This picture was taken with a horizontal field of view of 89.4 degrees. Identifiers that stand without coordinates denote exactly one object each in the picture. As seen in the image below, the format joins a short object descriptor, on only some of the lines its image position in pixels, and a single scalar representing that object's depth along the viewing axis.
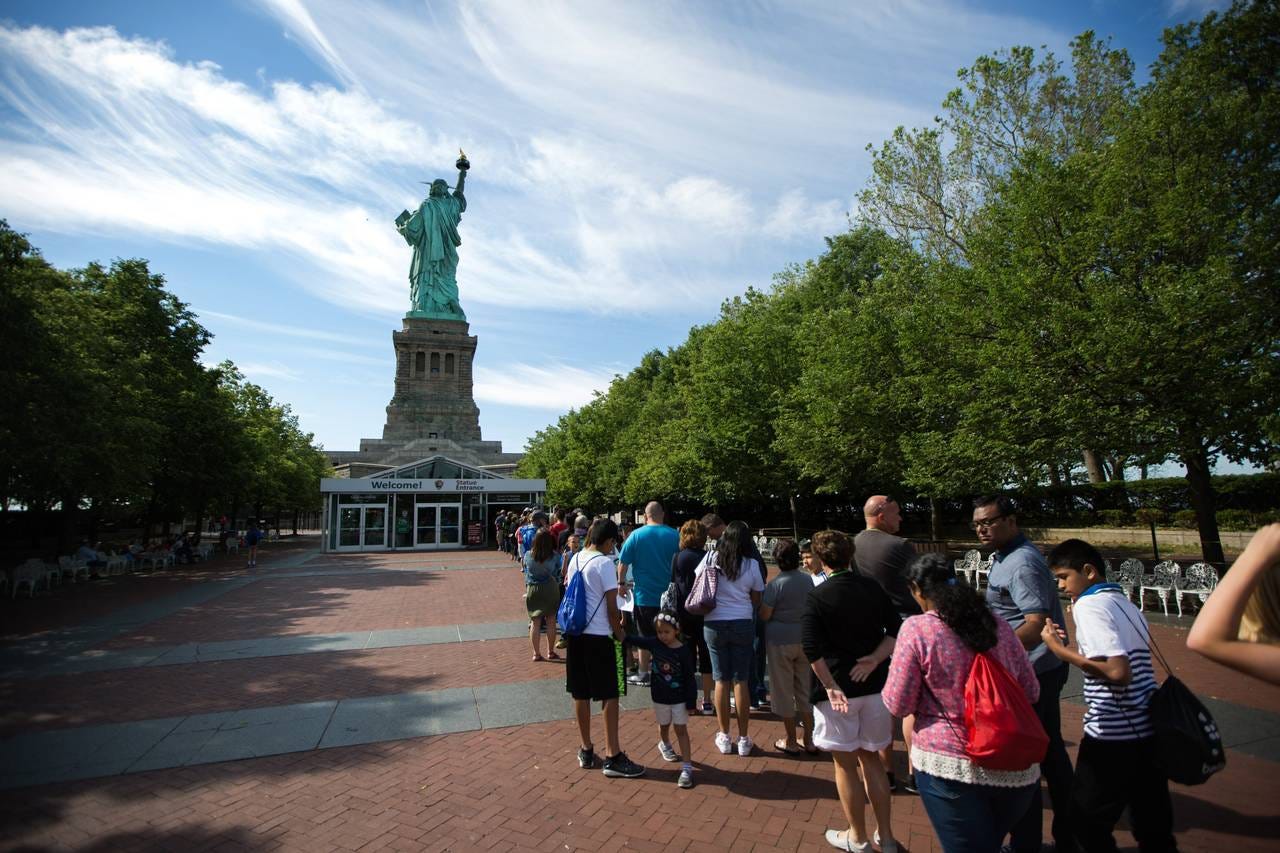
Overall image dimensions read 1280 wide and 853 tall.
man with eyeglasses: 3.51
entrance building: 29.38
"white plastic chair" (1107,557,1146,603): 11.03
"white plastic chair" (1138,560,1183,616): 10.61
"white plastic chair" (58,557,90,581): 17.55
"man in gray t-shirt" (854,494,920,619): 4.20
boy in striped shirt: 2.95
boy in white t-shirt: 4.79
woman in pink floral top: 2.56
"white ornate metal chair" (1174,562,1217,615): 10.32
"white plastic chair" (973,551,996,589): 13.85
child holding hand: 4.71
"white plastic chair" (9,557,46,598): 14.73
